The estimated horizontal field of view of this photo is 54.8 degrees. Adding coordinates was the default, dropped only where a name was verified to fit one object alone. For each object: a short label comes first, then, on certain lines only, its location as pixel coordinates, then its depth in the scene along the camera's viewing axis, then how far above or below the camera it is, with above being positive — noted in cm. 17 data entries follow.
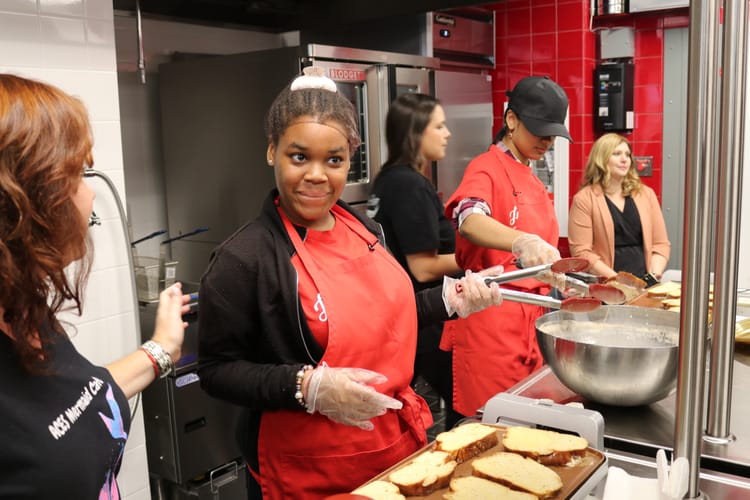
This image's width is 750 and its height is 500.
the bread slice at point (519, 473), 120 -55
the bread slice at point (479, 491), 118 -56
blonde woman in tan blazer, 444 -41
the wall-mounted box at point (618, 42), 515 +77
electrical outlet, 521 -10
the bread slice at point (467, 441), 133 -53
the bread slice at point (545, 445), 130 -54
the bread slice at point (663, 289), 252 -49
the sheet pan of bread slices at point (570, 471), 121 -56
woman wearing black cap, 266 -26
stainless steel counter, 137 -58
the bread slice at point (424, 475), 120 -54
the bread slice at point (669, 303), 233 -50
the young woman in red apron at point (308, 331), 152 -38
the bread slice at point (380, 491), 117 -54
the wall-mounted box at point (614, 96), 507 +39
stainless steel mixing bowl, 150 -44
